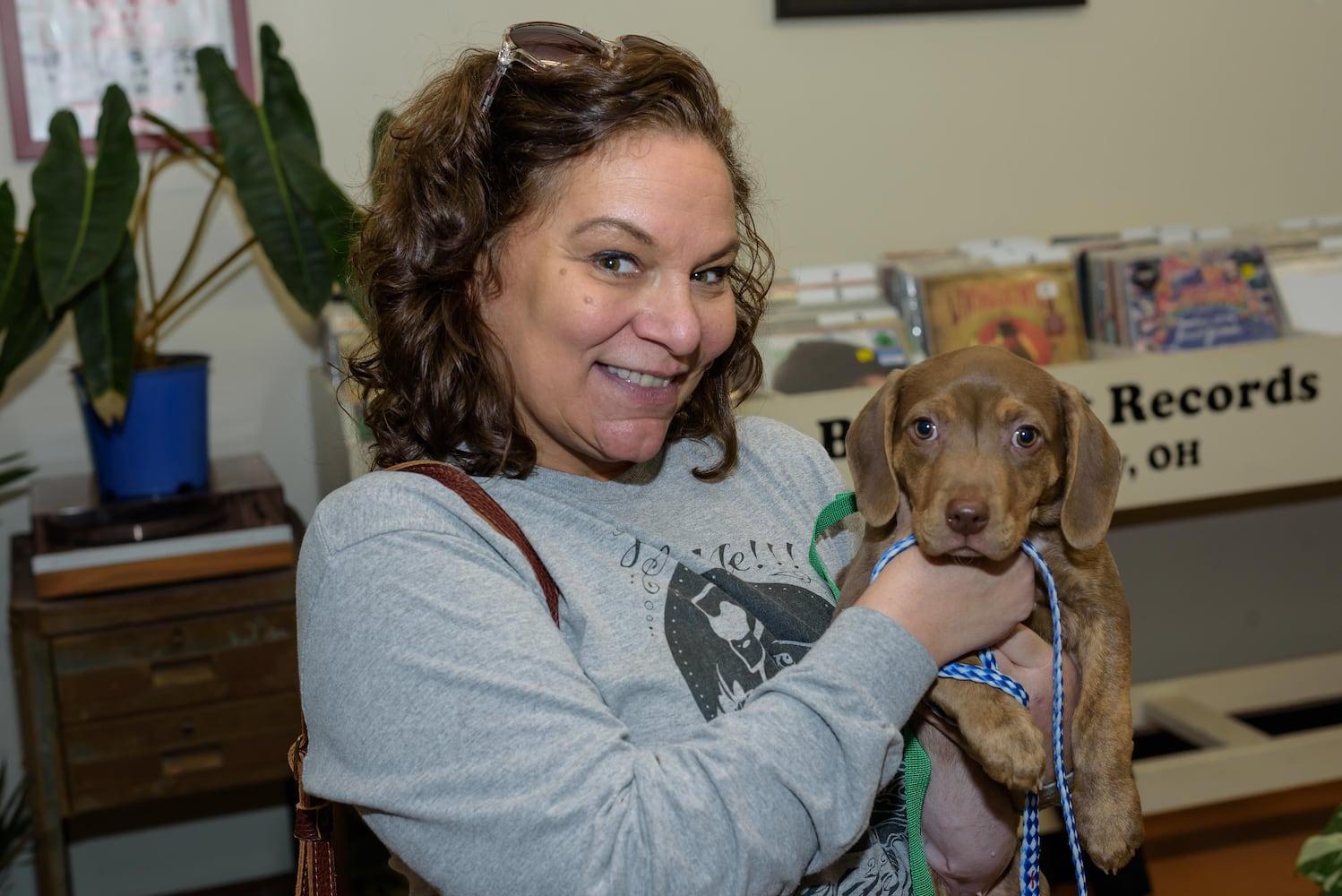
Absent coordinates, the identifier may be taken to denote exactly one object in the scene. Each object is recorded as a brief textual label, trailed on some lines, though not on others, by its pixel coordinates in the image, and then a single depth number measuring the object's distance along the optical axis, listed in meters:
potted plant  2.60
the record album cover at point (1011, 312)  3.12
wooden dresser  2.69
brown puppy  1.42
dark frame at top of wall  3.48
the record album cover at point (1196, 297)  3.12
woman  1.07
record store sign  2.96
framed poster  3.03
